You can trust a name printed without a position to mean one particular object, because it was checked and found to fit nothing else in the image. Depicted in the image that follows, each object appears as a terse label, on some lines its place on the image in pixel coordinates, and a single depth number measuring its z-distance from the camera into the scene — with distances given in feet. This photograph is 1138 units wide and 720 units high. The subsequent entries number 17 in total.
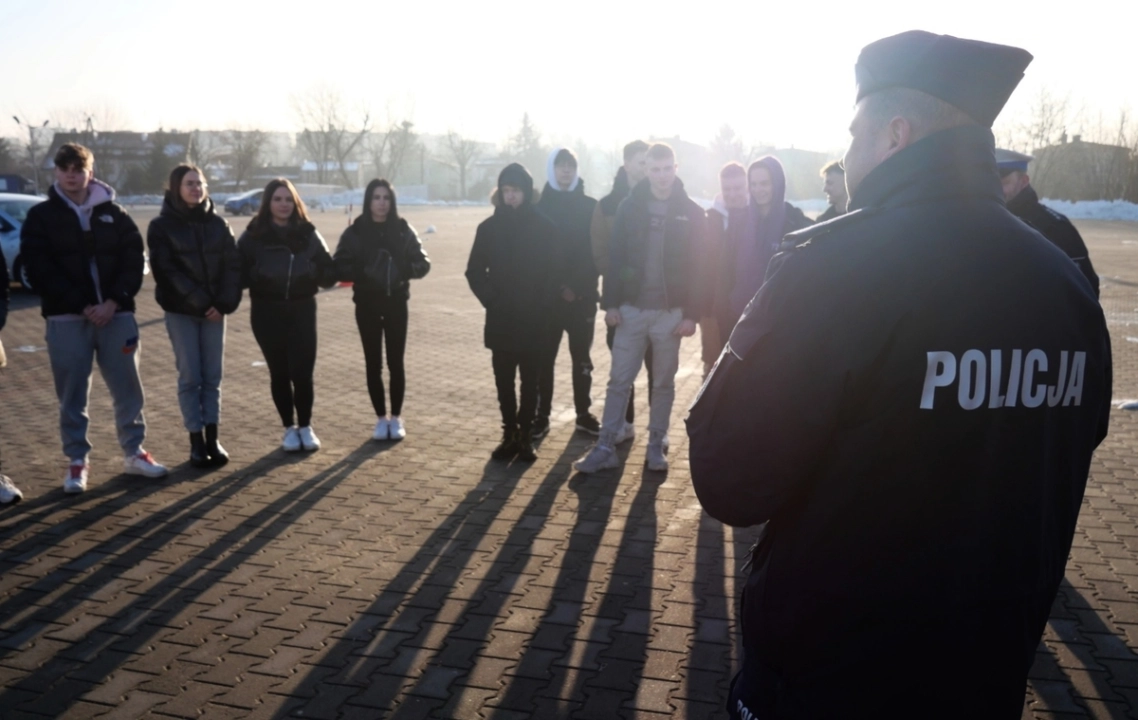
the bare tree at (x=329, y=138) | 305.73
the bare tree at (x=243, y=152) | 260.83
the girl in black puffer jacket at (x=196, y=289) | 21.20
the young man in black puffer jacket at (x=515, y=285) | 22.30
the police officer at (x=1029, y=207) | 15.79
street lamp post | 203.58
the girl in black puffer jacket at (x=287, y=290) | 22.50
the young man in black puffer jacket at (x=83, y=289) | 19.66
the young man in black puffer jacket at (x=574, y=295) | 23.62
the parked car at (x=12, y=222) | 52.78
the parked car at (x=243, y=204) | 165.78
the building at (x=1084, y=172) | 203.21
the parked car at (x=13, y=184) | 167.63
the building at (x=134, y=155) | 238.48
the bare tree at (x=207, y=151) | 259.99
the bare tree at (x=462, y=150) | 321.77
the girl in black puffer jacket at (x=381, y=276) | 23.66
